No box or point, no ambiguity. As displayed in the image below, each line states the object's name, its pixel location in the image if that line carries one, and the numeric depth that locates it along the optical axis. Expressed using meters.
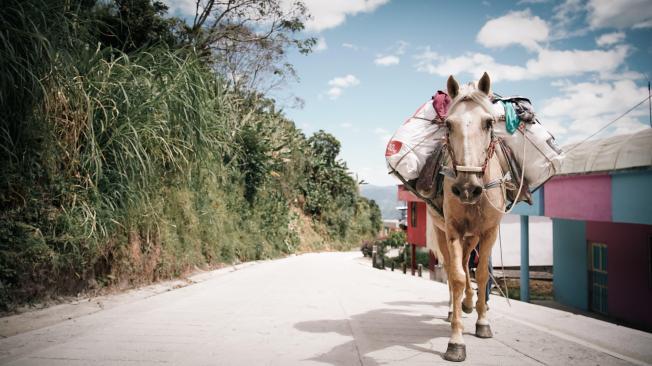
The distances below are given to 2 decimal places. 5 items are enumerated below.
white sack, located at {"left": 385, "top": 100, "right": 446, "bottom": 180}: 5.10
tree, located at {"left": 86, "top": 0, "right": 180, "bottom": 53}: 11.30
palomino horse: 3.90
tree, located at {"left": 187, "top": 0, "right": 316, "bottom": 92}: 14.96
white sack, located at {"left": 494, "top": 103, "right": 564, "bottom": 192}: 5.16
